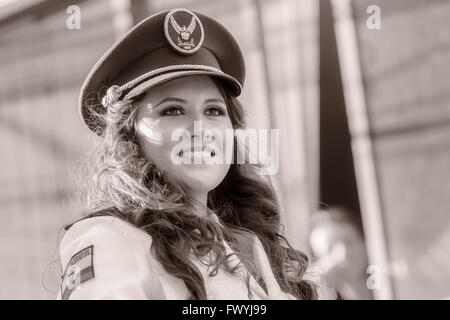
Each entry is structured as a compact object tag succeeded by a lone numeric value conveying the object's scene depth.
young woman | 3.42
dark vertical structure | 7.73
